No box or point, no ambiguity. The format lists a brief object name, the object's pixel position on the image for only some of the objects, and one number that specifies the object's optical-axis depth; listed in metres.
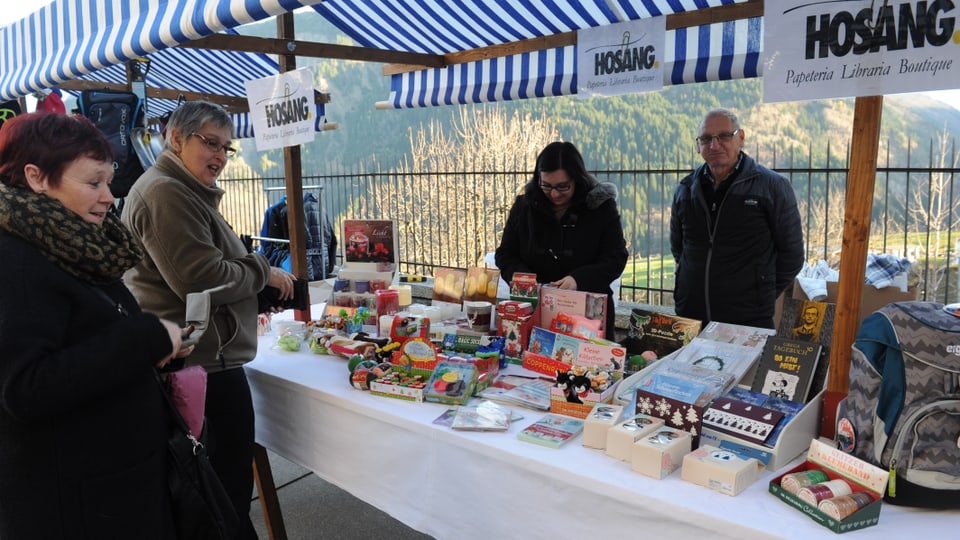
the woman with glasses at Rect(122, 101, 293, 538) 1.88
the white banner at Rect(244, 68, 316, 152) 2.72
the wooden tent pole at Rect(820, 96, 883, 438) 1.50
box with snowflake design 1.49
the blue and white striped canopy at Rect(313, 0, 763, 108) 3.40
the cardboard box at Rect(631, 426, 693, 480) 1.40
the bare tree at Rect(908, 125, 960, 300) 4.51
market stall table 1.27
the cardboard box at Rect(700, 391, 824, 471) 1.42
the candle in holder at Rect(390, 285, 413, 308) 2.82
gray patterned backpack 1.20
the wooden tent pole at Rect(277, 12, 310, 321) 3.15
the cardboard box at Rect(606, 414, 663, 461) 1.48
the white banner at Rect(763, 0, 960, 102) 1.31
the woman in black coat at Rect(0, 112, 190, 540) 1.25
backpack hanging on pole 3.59
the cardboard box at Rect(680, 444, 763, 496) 1.32
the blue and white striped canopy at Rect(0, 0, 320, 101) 2.03
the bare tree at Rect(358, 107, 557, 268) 10.91
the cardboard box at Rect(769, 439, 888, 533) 1.19
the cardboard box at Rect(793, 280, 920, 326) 2.05
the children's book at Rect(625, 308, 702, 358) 2.05
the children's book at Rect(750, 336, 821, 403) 1.60
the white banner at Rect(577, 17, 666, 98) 2.95
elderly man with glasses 2.98
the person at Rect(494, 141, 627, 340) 2.70
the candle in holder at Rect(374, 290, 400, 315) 2.69
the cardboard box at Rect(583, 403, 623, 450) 1.55
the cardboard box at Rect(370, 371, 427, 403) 1.95
